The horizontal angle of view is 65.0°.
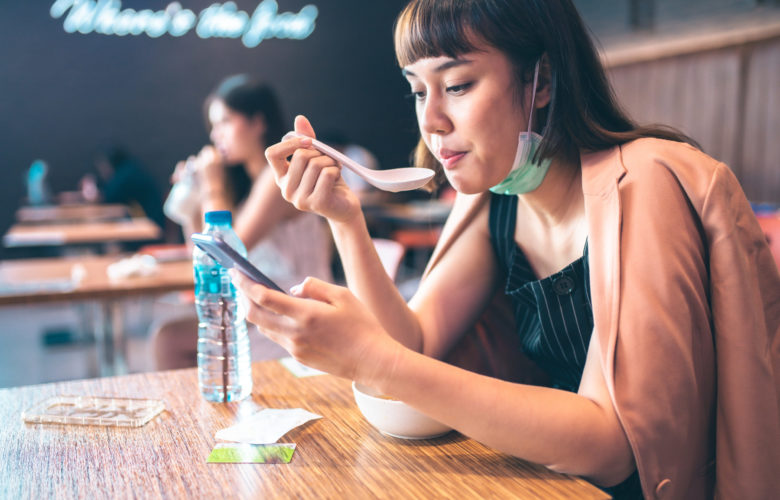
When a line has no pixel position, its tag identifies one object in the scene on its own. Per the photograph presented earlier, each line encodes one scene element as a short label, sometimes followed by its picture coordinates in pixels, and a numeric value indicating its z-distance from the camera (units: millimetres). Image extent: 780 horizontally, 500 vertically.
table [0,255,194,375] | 2166
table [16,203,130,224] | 4993
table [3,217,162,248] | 3785
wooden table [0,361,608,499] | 755
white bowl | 871
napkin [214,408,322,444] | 896
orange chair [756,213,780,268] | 2109
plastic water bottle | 1095
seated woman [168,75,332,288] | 2395
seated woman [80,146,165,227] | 5859
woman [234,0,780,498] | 797
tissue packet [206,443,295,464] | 832
